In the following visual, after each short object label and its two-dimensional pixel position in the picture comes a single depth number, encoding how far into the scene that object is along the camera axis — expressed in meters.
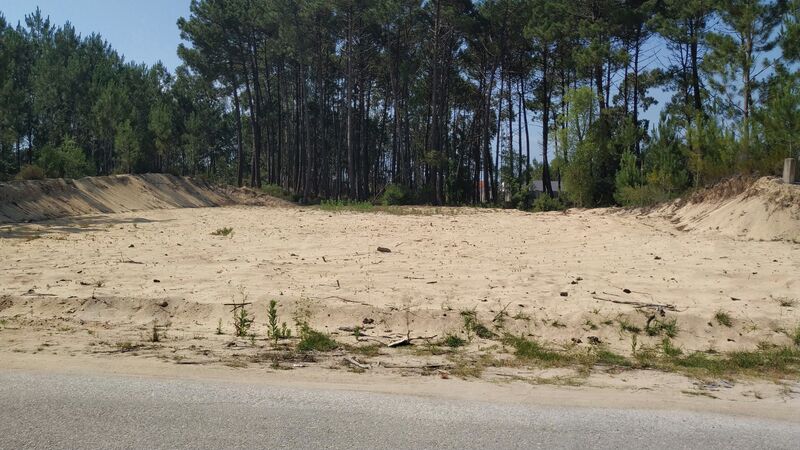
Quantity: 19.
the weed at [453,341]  7.69
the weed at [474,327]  8.02
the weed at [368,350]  7.21
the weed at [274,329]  7.60
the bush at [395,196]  44.38
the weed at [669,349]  7.38
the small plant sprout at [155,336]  7.54
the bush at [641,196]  25.58
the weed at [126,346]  7.06
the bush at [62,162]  32.59
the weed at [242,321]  7.93
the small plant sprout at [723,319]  8.31
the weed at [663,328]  8.13
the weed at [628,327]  8.21
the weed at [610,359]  6.96
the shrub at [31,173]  27.69
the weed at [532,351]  7.08
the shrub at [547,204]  35.38
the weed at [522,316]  8.49
